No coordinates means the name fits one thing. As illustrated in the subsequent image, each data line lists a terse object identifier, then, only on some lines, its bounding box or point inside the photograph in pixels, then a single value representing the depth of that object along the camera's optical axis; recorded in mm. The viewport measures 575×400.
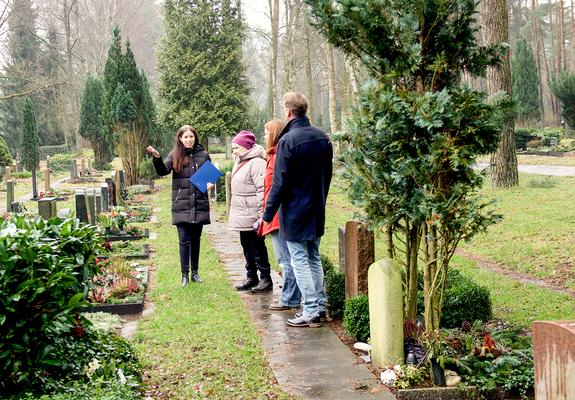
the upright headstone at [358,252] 6613
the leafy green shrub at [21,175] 32797
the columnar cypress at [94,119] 40631
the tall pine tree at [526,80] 44188
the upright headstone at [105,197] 15174
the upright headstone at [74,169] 30864
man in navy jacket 6766
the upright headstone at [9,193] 17266
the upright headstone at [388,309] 5441
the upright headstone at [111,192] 17734
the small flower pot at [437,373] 5180
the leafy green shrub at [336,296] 7273
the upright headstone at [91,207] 12092
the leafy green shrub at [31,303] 4371
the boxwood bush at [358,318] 6277
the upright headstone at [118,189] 18995
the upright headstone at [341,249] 7613
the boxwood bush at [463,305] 6574
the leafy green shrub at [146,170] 27219
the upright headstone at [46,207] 9039
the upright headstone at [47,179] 25084
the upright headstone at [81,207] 11523
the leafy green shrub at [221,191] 21266
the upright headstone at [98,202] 14559
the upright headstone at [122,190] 20158
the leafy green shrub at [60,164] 40056
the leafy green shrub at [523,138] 36919
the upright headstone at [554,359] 2829
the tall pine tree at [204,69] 27984
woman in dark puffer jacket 8898
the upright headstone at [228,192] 18453
